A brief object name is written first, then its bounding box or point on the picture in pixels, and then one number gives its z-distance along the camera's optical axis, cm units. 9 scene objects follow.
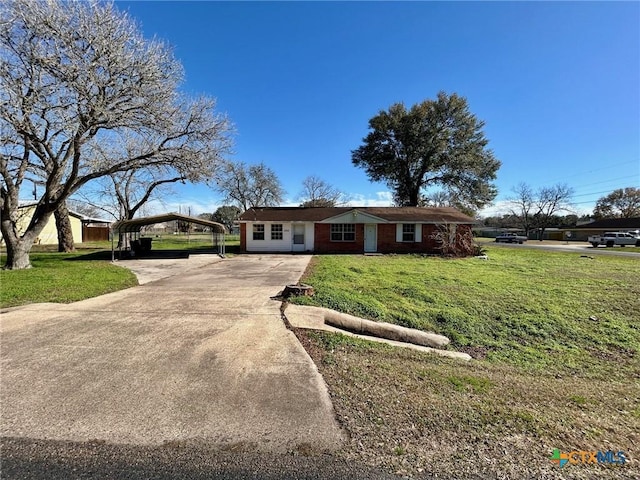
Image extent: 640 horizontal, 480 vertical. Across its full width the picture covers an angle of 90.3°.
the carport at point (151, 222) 1530
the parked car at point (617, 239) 3259
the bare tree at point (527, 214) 6150
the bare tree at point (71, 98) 948
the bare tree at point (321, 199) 4904
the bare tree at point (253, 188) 4519
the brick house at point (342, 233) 2039
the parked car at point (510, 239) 4169
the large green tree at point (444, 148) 3073
